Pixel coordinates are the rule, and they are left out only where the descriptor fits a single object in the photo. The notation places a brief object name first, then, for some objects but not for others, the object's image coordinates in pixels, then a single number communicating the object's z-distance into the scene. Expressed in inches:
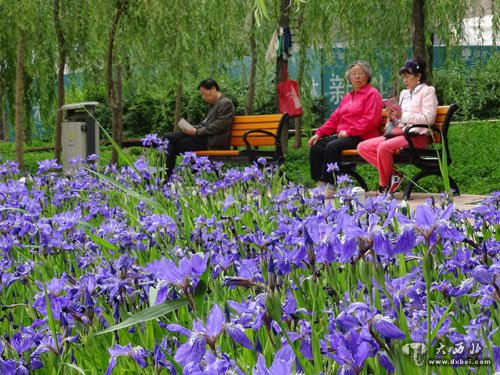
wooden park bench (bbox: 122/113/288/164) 381.4
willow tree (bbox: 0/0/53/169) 470.6
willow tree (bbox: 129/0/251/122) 494.9
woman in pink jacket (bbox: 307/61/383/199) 341.4
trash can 467.8
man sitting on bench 399.2
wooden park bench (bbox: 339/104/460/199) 321.1
